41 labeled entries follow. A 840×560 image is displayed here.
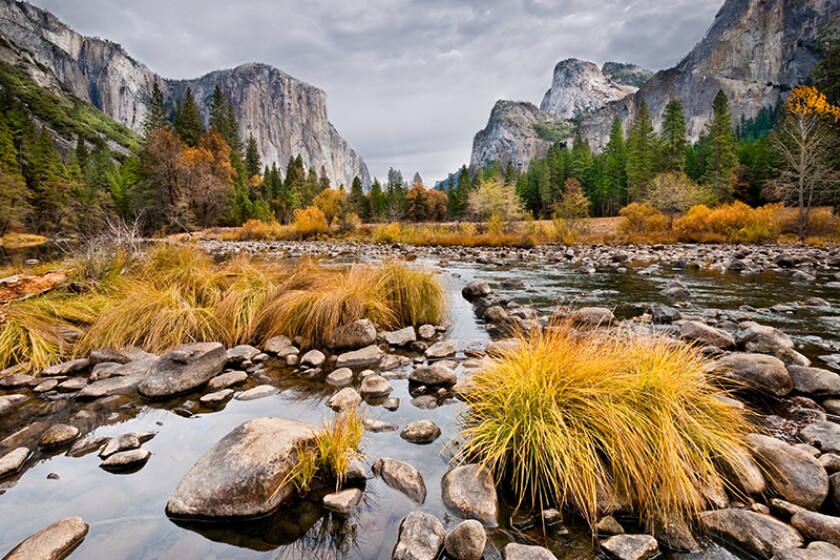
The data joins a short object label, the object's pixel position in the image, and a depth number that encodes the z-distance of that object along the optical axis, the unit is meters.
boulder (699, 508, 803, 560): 1.79
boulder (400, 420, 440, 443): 2.90
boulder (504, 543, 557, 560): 1.72
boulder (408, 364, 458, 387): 3.84
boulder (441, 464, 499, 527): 2.10
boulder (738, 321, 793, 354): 4.63
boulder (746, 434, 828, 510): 2.11
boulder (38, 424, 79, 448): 2.76
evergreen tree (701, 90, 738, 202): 41.94
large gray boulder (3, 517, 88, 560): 1.75
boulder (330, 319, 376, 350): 5.01
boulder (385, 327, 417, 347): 5.21
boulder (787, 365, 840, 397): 3.38
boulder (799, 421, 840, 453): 2.59
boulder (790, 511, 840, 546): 1.78
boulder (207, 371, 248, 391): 3.84
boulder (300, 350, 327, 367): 4.47
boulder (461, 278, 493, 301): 8.73
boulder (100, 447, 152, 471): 2.54
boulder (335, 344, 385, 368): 4.50
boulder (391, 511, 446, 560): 1.79
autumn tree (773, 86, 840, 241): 21.25
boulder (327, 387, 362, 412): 3.36
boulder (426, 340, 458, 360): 4.72
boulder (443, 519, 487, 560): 1.79
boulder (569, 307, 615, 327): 5.76
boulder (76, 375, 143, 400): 3.56
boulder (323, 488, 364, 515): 2.13
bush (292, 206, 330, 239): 38.72
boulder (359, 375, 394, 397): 3.71
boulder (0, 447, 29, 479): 2.43
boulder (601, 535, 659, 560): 1.79
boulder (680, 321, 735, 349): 4.78
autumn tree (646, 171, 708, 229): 29.11
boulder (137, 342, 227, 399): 3.66
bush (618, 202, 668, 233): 27.17
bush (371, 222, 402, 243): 30.31
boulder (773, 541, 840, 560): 1.63
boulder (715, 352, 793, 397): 3.45
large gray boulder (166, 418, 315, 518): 2.11
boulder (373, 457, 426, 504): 2.28
